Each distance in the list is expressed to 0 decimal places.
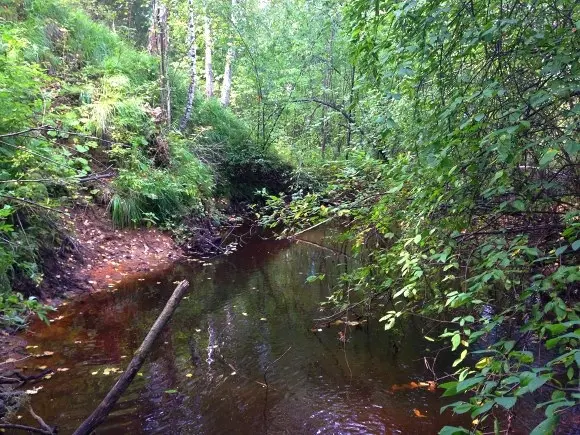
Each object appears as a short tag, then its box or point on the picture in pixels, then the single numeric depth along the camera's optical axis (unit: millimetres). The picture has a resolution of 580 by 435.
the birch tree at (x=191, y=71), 12367
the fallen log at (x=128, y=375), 2801
